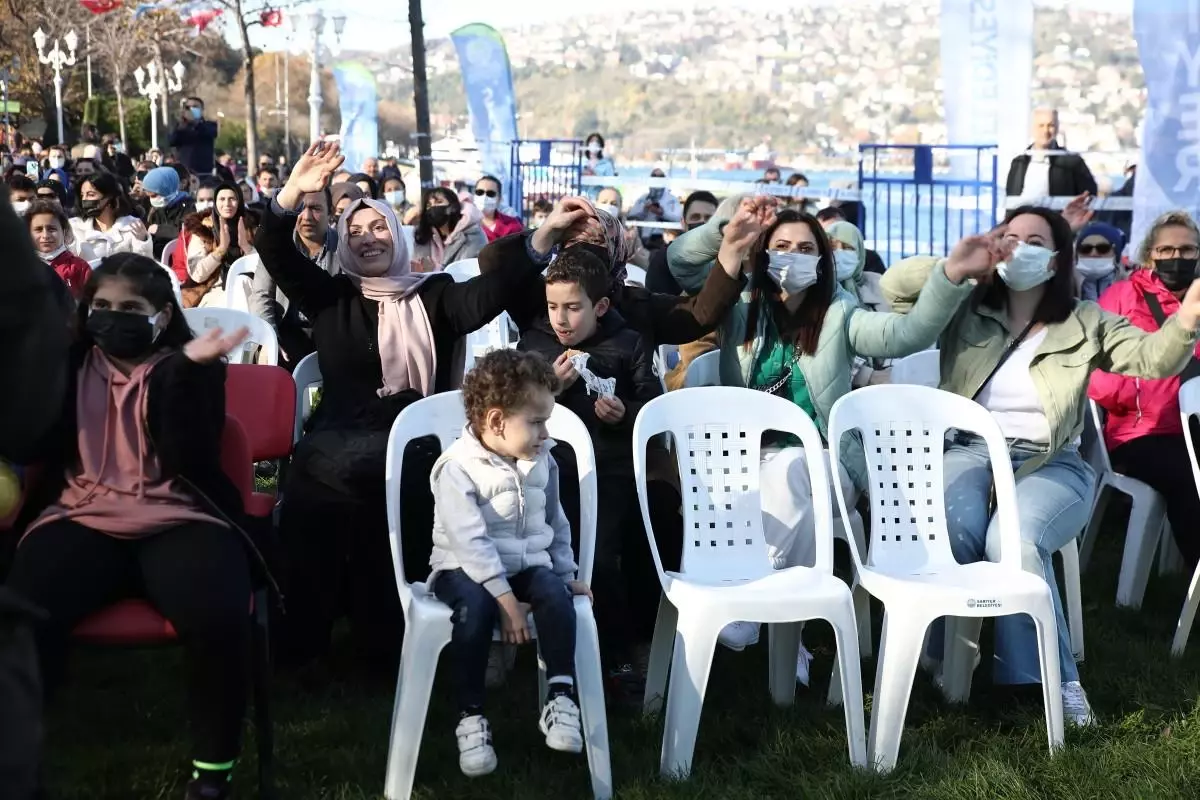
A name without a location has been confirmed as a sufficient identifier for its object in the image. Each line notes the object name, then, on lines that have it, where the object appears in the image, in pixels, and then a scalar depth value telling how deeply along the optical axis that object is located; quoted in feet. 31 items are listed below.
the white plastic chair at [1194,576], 15.31
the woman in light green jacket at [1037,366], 13.98
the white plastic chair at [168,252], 28.50
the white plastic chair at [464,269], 22.65
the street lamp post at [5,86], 100.39
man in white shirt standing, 32.81
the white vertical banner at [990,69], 35.40
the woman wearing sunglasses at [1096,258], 22.58
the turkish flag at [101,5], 107.65
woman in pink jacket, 16.84
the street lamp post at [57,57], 111.86
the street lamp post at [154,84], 124.57
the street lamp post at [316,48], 68.95
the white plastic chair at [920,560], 12.33
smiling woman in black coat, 13.98
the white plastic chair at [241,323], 16.92
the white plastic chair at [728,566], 11.91
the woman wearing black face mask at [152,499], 10.50
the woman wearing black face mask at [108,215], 28.78
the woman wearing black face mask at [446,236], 31.19
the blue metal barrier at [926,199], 36.24
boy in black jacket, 13.78
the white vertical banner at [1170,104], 26.73
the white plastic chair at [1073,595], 15.01
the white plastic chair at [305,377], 16.16
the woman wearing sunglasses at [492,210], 37.91
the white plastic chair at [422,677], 11.12
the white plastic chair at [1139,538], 16.99
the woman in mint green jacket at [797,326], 14.84
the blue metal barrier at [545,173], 53.57
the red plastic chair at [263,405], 14.08
